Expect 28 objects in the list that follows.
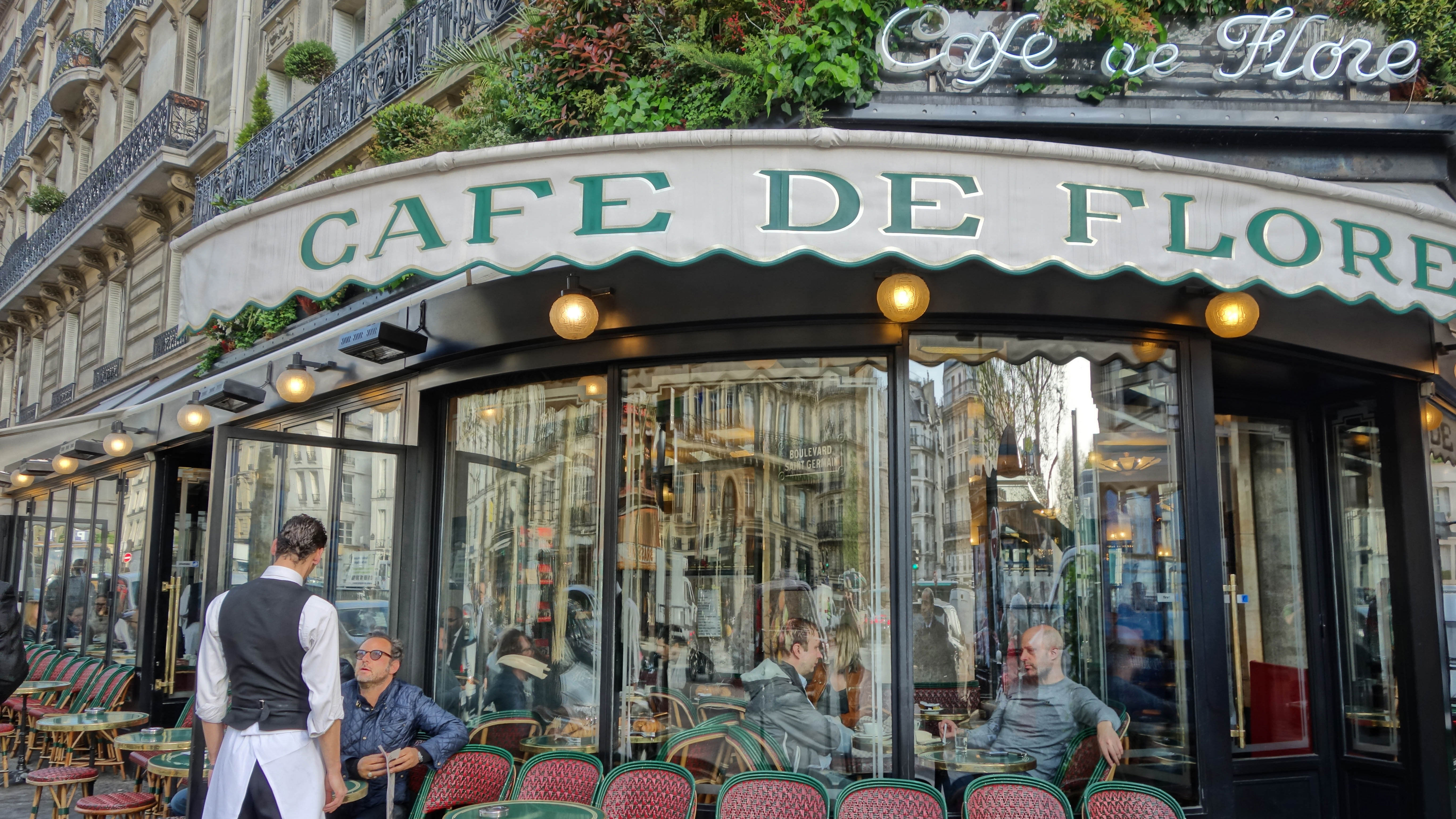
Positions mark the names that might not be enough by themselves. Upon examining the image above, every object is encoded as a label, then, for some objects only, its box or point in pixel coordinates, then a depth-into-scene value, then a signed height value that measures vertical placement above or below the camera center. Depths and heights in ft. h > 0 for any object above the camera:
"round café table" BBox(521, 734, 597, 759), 20.98 -3.72
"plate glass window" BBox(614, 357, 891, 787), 19.36 -0.15
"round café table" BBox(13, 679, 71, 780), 34.81 -5.02
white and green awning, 14.01 +4.70
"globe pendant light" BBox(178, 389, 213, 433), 32.81 +4.24
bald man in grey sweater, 19.33 -2.81
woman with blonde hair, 19.22 -2.13
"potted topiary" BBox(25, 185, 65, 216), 69.10 +23.03
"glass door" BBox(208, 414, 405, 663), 23.65 +1.13
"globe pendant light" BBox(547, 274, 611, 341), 19.60 +4.45
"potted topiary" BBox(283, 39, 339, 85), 40.55 +18.88
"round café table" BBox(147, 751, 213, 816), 20.51 -4.09
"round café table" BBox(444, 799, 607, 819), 15.62 -3.74
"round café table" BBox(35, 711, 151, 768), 27.17 -4.38
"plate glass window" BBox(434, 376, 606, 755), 21.75 -0.13
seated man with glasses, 17.62 -2.84
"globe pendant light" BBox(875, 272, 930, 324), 17.93 +4.43
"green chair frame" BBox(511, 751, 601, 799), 17.97 -3.40
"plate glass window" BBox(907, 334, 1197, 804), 19.21 +0.16
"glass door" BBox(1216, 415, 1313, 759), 23.82 -0.45
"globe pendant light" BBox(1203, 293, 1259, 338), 18.22 +4.26
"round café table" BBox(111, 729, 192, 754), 24.18 -4.29
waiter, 13.75 -1.83
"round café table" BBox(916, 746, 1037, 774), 18.76 -3.54
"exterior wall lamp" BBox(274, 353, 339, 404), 25.99 +4.23
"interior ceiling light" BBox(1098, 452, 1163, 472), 20.13 +1.92
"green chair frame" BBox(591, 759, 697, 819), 17.04 -3.40
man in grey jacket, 19.42 -2.67
